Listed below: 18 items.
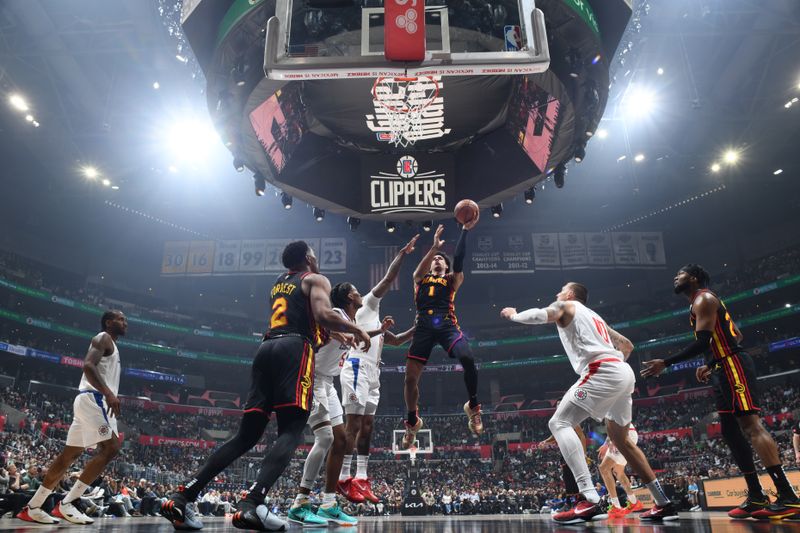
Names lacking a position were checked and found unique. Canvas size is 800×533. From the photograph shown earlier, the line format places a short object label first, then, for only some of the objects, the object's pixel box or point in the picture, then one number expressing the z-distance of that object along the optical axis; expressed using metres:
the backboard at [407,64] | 5.39
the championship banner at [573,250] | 27.27
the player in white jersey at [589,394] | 4.74
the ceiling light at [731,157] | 24.95
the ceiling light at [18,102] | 20.50
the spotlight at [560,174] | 8.99
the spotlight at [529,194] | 9.80
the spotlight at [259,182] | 8.80
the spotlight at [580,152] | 8.29
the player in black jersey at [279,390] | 3.64
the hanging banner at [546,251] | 27.02
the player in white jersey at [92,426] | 5.67
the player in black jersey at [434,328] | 6.22
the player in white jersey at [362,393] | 6.06
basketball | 6.05
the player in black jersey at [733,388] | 4.92
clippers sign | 8.62
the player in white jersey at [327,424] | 5.16
